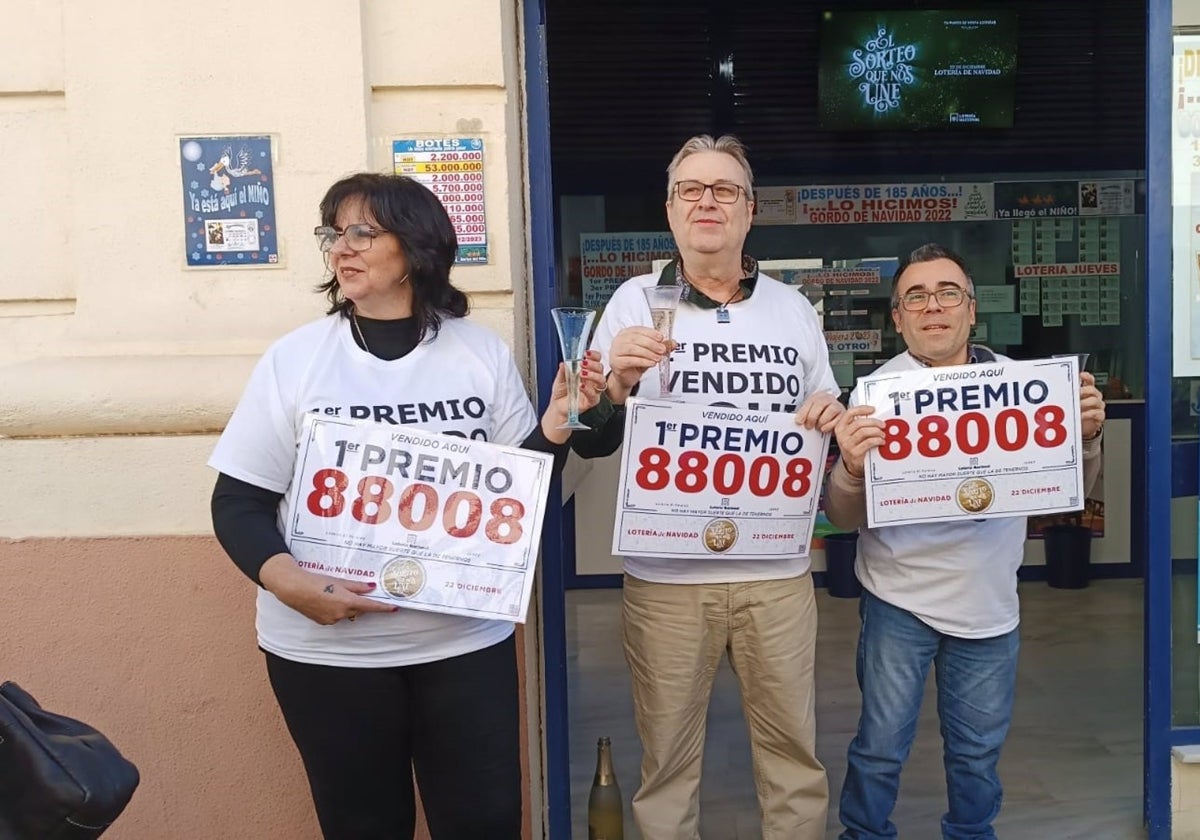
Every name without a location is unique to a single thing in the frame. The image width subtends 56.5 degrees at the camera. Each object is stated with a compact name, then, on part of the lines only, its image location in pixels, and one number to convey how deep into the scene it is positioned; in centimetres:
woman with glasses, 231
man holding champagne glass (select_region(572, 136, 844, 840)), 279
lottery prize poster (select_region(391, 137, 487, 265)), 306
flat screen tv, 658
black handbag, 164
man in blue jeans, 283
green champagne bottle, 318
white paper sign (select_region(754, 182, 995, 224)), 714
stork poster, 306
